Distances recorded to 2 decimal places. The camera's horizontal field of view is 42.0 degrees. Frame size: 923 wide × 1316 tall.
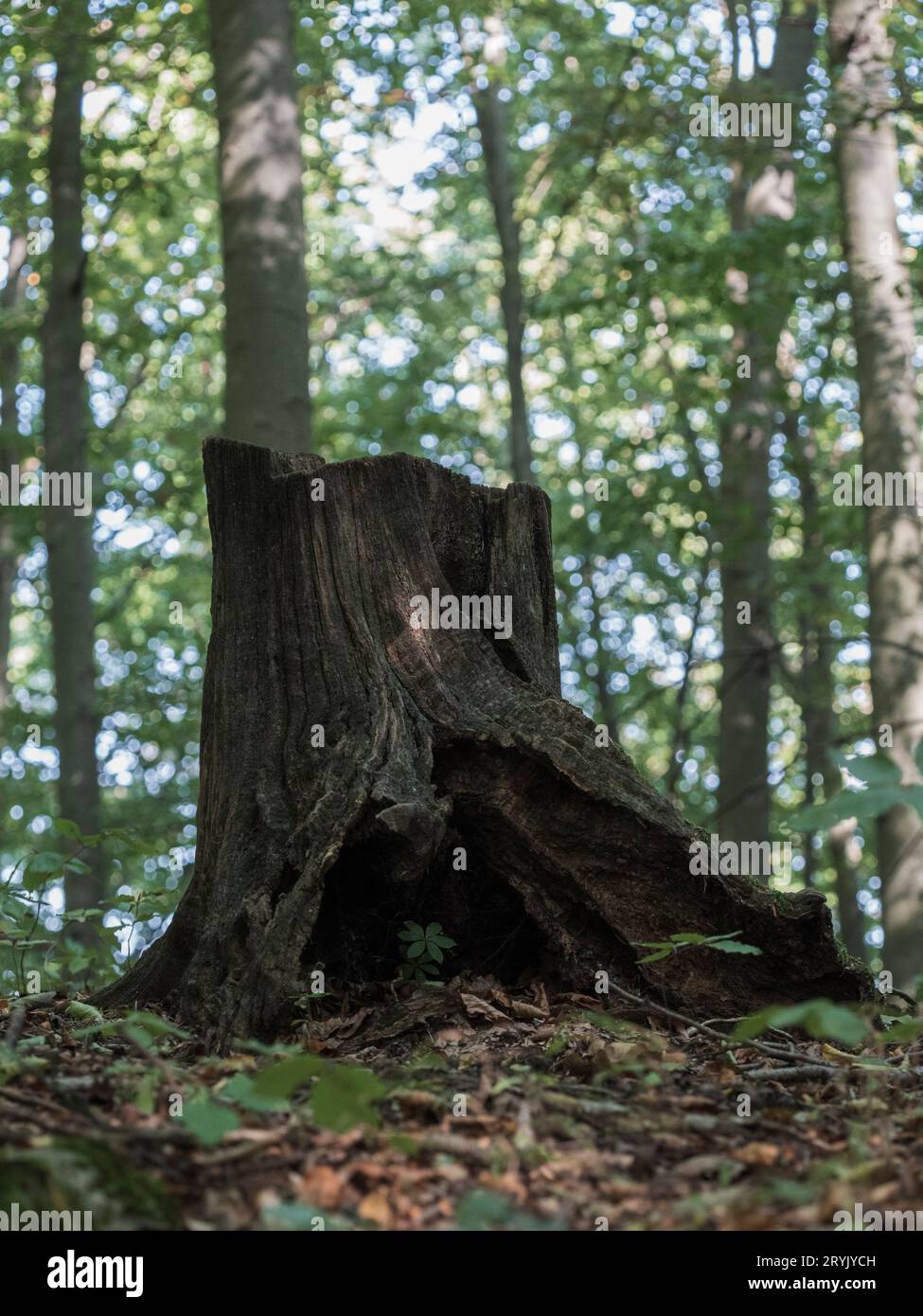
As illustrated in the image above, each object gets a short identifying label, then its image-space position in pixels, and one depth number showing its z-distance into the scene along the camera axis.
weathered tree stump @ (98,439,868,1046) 3.82
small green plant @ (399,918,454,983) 4.03
